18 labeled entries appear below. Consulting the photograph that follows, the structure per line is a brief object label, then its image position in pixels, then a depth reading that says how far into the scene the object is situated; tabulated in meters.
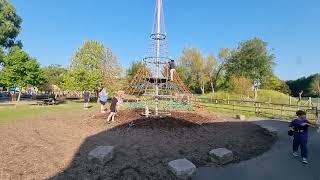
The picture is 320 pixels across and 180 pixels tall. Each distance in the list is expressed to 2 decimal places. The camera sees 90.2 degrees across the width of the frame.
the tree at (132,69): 25.98
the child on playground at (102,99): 11.16
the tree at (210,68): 32.70
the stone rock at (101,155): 4.34
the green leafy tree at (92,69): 20.69
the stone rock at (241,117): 9.78
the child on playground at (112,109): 7.89
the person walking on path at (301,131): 4.74
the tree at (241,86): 24.97
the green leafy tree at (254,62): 33.12
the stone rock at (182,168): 4.02
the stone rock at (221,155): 4.64
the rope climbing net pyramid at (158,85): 9.12
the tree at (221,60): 34.17
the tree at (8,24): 19.88
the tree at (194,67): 31.68
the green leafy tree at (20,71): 16.77
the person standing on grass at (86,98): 14.68
